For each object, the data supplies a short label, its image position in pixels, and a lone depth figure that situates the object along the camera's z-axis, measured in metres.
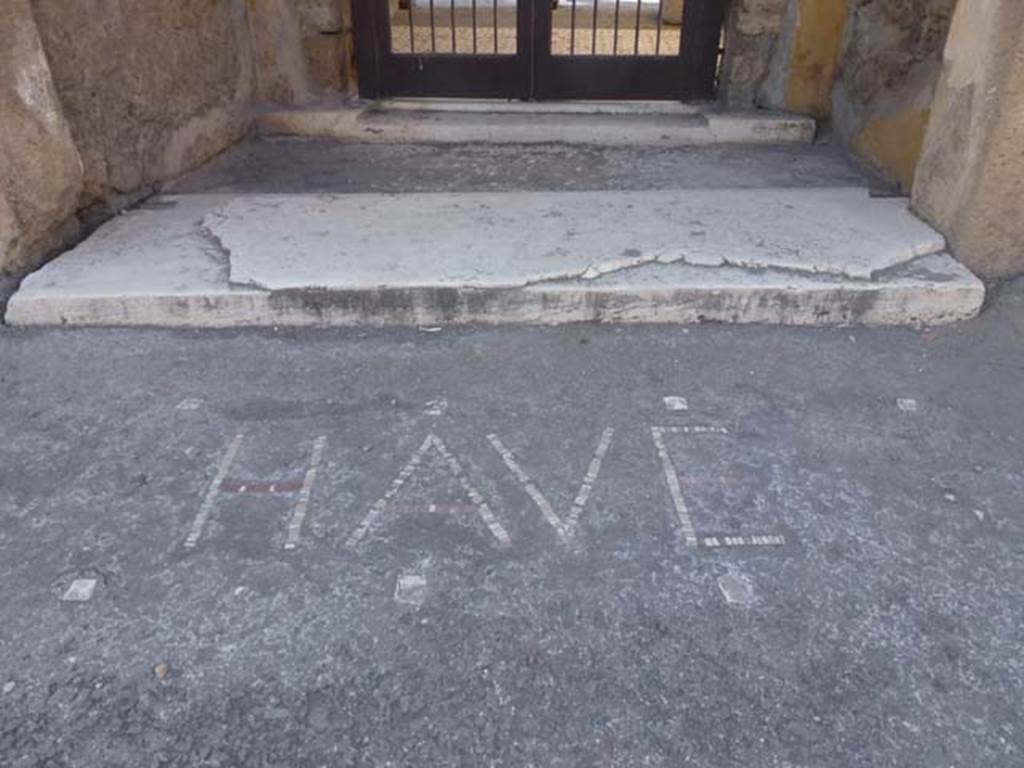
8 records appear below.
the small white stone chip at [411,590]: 2.04
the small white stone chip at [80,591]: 2.02
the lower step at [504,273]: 3.21
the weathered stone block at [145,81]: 3.46
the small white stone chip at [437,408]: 2.77
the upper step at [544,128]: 5.05
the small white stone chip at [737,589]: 2.04
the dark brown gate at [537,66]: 5.24
